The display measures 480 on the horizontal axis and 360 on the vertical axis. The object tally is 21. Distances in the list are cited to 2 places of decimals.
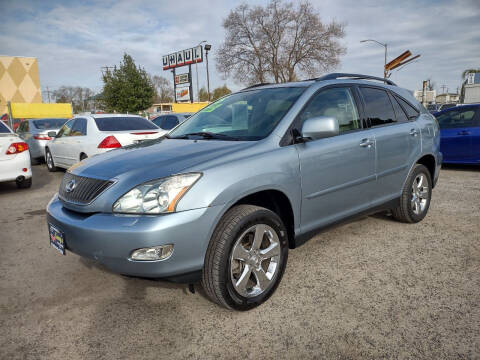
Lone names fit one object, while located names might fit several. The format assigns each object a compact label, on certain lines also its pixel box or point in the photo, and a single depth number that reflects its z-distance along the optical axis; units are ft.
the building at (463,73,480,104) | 87.49
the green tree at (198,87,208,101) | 253.57
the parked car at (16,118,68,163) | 33.88
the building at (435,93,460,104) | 194.57
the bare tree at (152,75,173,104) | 296.30
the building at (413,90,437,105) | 173.61
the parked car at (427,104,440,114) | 97.04
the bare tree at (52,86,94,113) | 310.24
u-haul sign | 119.03
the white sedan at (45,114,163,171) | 22.53
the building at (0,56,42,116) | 97.54
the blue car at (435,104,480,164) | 24.66
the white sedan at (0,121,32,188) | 20.70
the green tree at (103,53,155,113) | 96.27
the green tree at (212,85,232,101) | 251.93
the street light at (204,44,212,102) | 112.16
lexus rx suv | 6.96
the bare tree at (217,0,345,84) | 108.27
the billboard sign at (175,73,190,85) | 123.55
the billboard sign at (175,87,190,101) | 130.11
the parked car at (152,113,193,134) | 35.74
